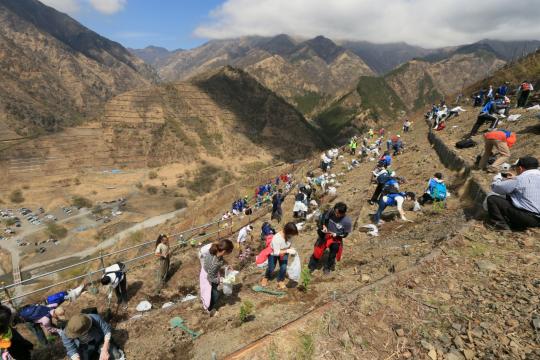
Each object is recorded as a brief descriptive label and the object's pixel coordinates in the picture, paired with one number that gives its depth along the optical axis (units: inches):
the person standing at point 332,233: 216.8
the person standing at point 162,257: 327.6
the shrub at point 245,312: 179.8
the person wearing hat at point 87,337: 128.5
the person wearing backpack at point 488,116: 473.7
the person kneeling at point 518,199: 196.7
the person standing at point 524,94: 581.4
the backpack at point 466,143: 489.4
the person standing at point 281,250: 202.4
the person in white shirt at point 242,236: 410.9
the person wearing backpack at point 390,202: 323.6
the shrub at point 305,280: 207.6
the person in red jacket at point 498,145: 323.6
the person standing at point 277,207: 514.9
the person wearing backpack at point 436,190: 341.7
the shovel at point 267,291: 212.8
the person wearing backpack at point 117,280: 263.4
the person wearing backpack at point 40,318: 220.8
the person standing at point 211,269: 178.5
